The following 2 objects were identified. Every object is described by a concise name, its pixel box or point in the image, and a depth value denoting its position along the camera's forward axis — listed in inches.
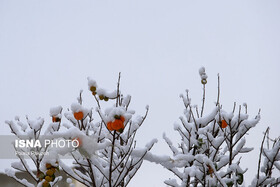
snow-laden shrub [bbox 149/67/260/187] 261.2
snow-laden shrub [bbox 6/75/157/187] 243.0
